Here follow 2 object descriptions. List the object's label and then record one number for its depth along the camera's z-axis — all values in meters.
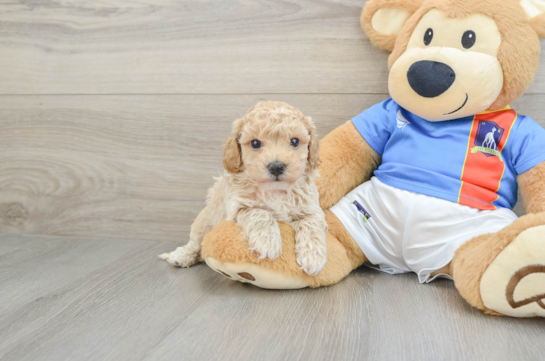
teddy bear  1.04
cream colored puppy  0.98
